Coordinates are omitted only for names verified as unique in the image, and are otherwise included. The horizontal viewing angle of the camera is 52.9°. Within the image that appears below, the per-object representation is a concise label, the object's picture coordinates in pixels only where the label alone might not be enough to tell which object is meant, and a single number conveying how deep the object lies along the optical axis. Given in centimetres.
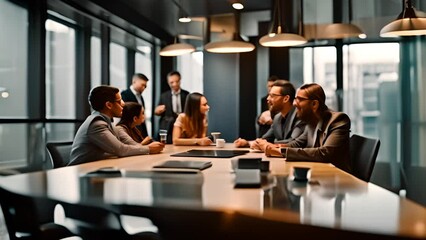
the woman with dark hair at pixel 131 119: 317
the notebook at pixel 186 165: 208
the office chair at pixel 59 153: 258
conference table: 106
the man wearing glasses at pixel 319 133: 244
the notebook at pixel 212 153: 274
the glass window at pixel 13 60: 416
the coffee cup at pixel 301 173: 167
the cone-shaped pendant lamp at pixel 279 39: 350
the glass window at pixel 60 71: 488
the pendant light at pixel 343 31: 627
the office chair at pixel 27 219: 151
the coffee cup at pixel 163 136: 325
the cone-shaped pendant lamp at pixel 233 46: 379
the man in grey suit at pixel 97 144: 262
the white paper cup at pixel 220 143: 351
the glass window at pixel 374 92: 632
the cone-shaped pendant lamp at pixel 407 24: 280
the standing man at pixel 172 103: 581
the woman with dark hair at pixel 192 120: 395
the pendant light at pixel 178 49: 427
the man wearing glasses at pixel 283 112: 362
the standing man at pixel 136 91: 547
